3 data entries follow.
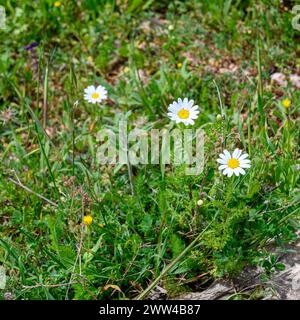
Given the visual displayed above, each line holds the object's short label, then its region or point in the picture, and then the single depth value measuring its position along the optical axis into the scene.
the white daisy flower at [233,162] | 2.23
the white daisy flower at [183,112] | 2.41
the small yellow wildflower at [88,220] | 2.41
